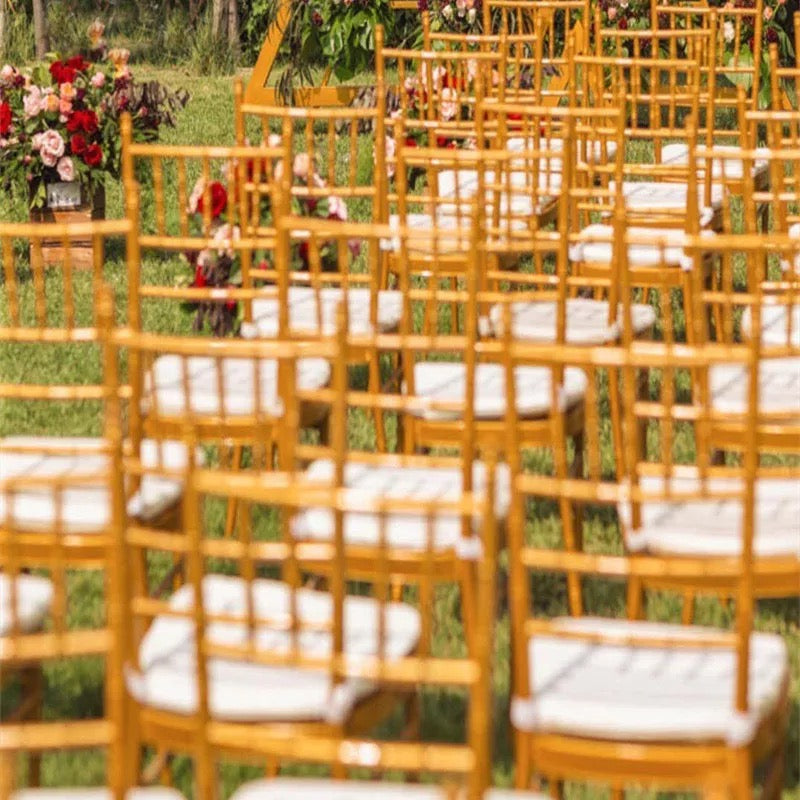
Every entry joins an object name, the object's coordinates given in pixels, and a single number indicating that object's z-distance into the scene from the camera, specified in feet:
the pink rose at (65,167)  59.98
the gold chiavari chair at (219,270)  33.32
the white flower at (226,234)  42.89
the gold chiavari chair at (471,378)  28.99
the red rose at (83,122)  60.44
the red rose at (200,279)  46.47
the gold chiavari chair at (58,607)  18.89
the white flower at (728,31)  75.87
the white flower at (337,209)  47.11
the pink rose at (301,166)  45.73
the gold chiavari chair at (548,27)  60.34
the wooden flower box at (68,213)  61.26
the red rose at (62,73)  61.21
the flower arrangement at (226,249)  44.91
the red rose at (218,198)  44.81
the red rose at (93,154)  60.29
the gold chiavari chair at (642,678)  21.79
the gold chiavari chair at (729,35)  57.11
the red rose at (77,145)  60.34
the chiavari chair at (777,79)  46.21
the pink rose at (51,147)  59.88
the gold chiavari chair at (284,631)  18.93
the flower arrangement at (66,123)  60.34
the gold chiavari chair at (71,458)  27.94
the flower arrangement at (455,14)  76.23
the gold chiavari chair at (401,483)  27.12
